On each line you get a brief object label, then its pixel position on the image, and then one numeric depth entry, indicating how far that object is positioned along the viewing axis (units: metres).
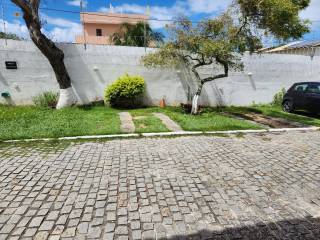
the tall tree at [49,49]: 9.39
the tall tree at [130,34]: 14.89
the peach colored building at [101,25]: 34.25
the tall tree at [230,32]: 9.23
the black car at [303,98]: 11.56
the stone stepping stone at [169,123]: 8.36
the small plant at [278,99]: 14.45
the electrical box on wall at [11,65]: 10.45
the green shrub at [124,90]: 11.22
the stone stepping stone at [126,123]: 8.05
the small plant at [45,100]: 10.88
